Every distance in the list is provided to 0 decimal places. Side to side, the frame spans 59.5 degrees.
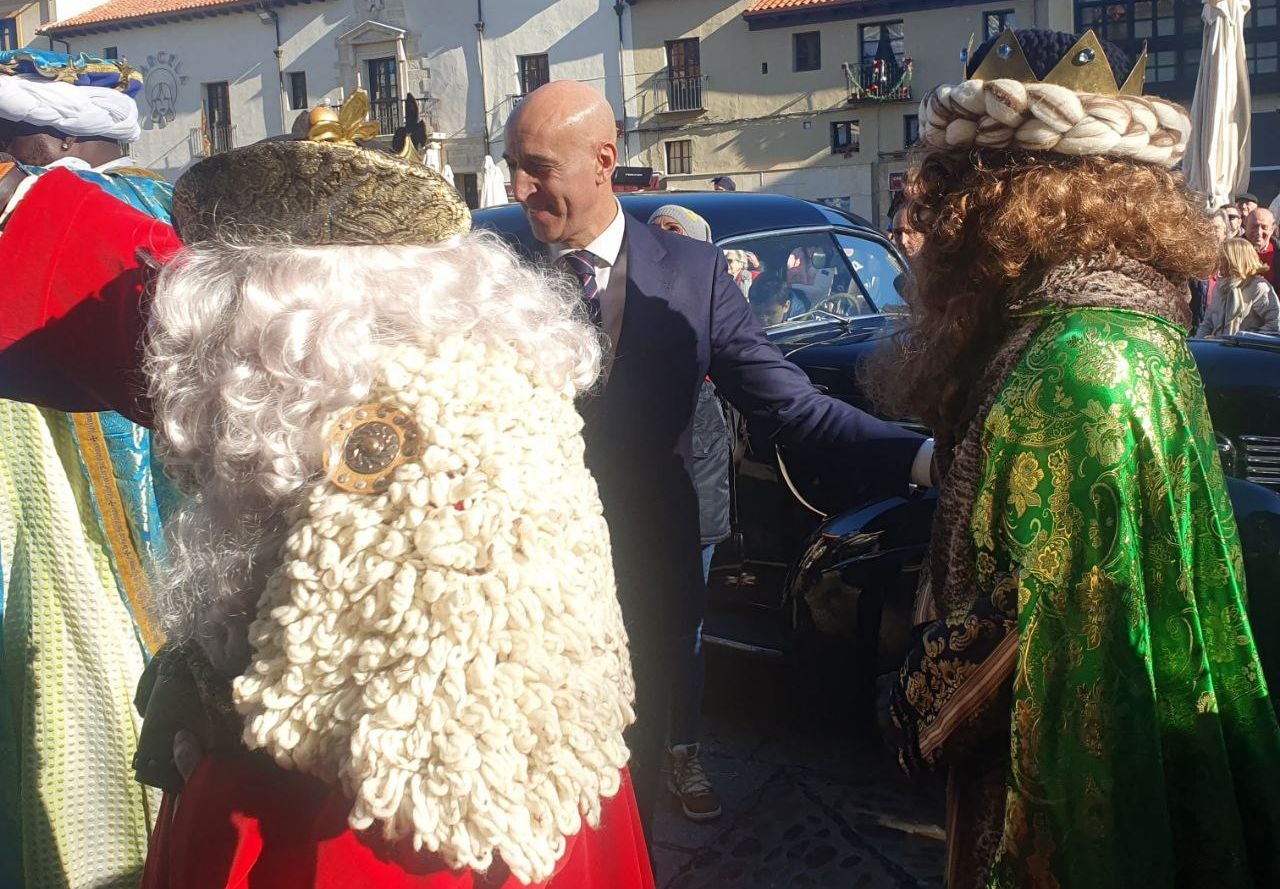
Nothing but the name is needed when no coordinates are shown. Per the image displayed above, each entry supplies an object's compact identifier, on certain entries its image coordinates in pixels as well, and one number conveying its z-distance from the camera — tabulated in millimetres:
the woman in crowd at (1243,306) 6879
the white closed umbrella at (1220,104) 8618
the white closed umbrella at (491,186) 12112
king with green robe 1522
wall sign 37719
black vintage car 3273
